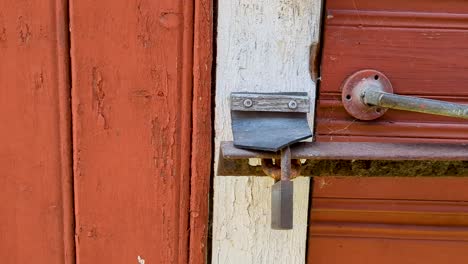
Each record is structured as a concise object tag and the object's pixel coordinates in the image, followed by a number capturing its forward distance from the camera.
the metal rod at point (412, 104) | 1.25
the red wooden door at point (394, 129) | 1.36
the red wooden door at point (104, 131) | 1.35
